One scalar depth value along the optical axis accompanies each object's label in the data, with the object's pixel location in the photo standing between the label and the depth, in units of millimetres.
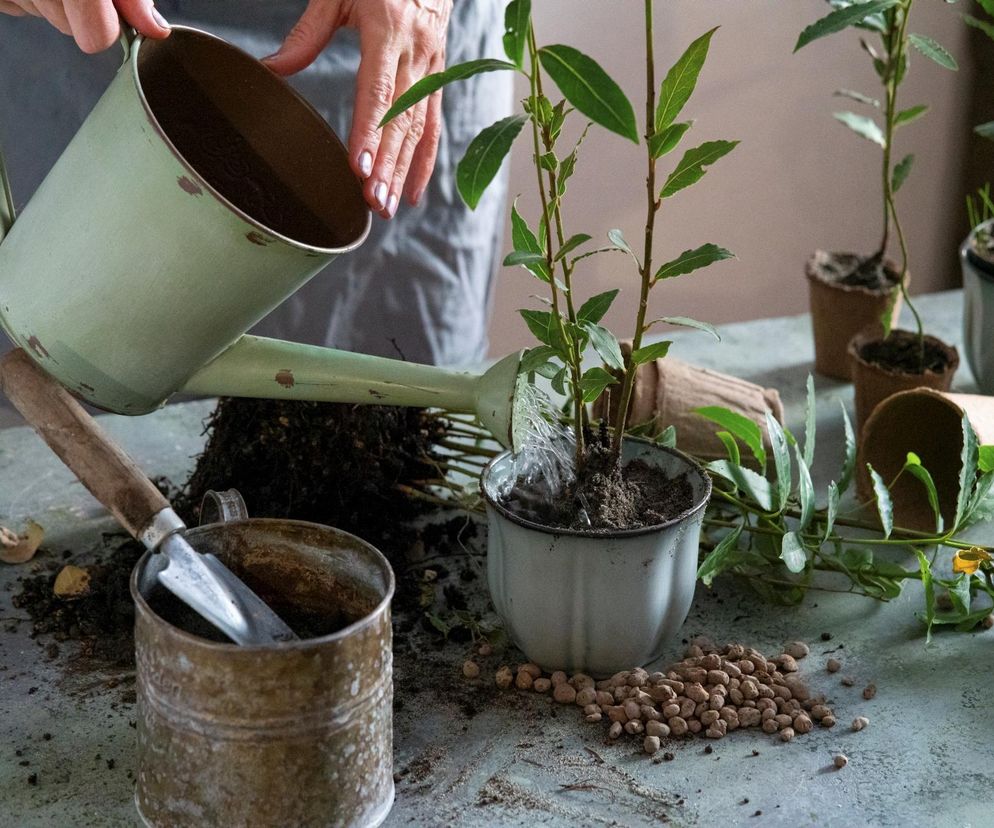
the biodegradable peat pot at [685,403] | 1107
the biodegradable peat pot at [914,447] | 1087
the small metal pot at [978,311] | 1260
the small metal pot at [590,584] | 818
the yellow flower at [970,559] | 903
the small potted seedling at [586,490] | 766
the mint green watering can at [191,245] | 729
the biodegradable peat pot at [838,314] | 1353
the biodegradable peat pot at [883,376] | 1197
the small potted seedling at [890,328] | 1200
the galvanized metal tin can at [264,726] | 645
